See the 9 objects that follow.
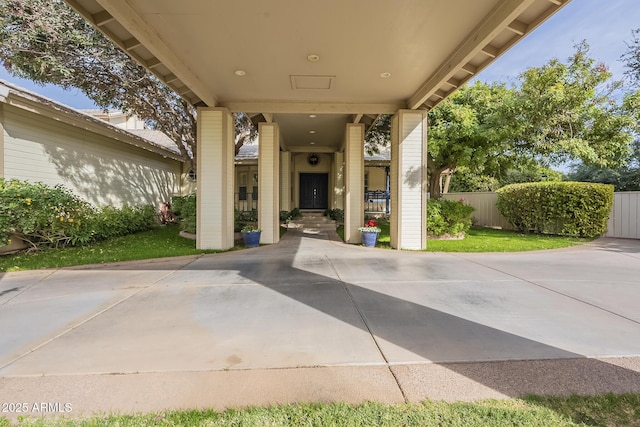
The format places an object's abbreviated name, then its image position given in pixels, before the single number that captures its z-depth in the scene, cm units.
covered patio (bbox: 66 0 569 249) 424
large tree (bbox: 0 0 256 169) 734
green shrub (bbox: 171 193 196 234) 960
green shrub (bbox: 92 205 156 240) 855
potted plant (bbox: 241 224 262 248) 855
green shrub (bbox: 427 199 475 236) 946
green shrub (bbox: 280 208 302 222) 1304
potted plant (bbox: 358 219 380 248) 851
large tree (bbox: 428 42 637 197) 917
